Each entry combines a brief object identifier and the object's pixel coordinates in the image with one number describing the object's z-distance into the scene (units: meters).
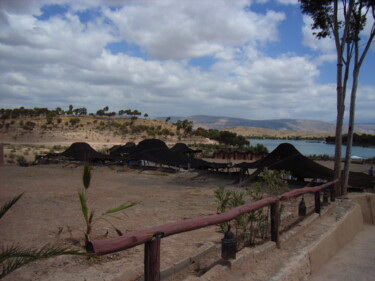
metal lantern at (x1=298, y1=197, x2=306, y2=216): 6.58
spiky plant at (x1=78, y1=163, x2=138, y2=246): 4.65
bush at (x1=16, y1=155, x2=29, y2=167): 19.83
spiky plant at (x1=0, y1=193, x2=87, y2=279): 2.25
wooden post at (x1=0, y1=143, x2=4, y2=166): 18.87
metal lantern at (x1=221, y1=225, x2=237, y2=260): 3.80
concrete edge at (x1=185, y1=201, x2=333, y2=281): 3.54
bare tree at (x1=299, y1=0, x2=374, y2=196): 9.38
